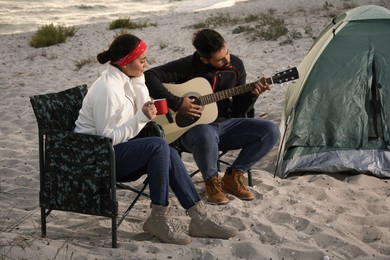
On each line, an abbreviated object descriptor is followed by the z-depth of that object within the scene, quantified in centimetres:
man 457
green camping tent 532
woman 383
